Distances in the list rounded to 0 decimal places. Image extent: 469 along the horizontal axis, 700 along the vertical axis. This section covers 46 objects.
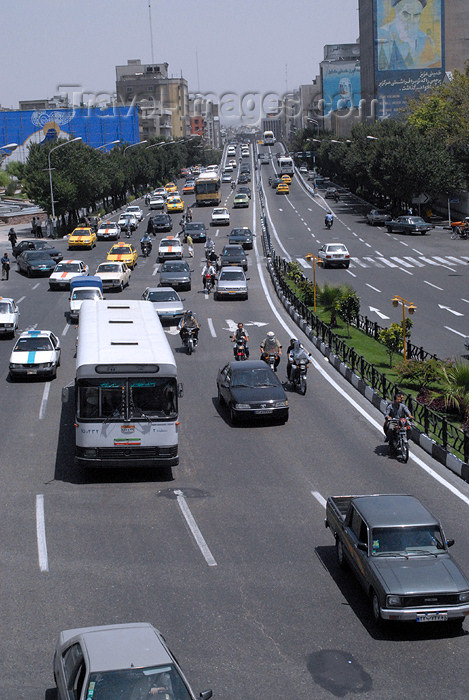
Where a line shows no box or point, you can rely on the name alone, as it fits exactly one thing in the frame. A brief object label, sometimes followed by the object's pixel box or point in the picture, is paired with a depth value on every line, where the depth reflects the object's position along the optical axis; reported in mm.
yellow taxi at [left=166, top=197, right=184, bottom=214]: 91188
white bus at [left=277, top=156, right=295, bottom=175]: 131100
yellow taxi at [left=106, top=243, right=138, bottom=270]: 55656
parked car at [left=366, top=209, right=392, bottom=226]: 82438
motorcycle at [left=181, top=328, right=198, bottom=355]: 32594
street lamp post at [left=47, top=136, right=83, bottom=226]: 75194
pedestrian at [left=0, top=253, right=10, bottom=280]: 52547
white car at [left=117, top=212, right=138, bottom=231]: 76681
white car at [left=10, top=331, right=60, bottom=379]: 28234
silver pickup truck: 11195
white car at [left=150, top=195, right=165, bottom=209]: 95844
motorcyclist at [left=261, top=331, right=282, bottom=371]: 28688
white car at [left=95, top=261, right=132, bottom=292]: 46781
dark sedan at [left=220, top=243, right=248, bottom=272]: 53938
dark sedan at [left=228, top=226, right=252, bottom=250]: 64000
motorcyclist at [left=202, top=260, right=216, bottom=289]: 46938
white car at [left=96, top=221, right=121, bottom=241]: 72812
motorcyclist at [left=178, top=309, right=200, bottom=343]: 32562
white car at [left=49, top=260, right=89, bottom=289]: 48438
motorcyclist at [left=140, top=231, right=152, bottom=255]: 61781
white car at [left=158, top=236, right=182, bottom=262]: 58906
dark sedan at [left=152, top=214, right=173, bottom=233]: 74938
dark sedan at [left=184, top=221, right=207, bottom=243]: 68375
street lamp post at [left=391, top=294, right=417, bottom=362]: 27789
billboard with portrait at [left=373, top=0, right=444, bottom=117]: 143625
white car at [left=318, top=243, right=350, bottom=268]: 56406
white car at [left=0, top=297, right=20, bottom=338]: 35531
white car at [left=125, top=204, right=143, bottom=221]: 84600
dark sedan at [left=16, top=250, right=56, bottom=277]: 54156
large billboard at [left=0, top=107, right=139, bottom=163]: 156375
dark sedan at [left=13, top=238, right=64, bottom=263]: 60888
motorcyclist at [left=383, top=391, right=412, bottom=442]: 20297
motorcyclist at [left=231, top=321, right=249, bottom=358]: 30062
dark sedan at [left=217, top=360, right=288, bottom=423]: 22688
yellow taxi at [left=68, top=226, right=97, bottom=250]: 66750
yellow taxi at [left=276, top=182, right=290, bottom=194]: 110875
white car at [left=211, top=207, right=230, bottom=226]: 78000
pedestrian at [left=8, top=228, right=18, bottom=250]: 66894
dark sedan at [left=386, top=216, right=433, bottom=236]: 74750
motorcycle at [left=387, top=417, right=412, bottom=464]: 19891
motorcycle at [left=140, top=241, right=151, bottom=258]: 61781
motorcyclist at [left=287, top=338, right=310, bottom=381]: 25859
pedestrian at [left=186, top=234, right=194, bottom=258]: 61578
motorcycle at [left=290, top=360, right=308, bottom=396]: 26250
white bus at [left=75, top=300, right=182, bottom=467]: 17812
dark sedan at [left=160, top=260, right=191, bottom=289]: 47250
